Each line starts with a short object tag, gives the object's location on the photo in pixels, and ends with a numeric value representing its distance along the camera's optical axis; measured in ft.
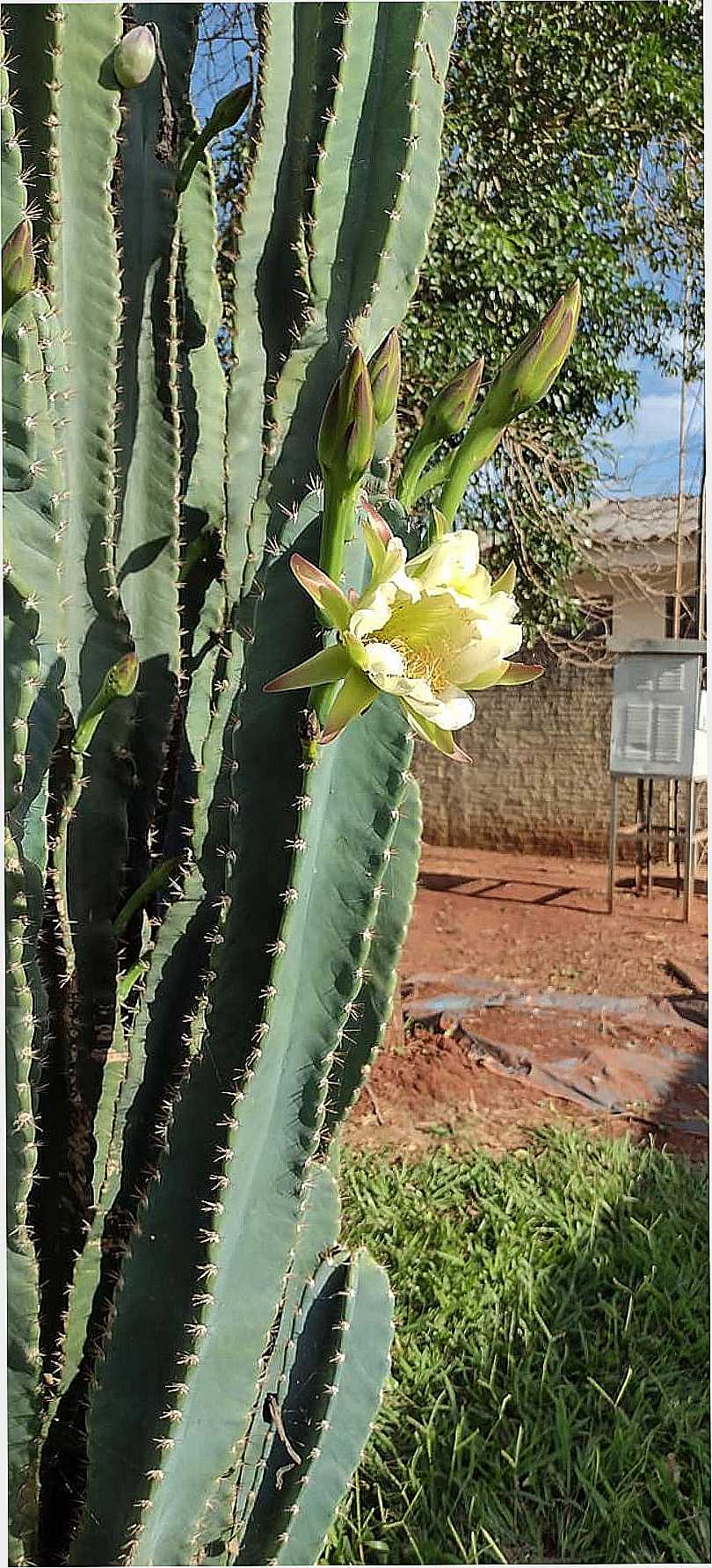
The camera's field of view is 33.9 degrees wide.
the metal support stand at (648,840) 9.83
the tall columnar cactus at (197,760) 2.03
